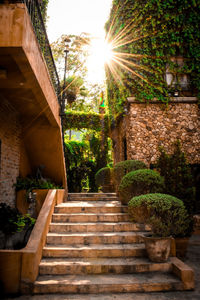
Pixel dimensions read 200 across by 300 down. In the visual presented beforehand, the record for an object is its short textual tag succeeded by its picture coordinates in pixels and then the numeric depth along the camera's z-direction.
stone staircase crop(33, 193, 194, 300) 3.22
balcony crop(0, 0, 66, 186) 2.89
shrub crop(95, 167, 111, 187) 10.13
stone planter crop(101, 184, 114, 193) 10.05
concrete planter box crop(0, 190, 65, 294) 3.18
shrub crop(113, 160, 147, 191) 6.78
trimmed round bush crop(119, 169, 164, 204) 5.48
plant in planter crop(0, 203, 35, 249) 3.76
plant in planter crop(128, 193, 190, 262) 3.76
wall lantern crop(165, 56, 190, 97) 8.39
